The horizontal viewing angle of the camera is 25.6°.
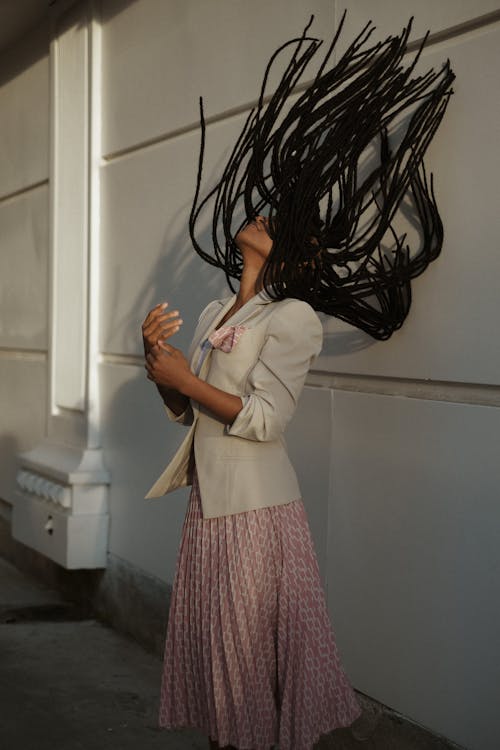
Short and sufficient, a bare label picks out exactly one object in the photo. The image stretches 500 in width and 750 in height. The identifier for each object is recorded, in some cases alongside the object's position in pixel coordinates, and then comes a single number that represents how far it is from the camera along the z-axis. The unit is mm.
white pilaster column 5777
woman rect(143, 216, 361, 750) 2842
